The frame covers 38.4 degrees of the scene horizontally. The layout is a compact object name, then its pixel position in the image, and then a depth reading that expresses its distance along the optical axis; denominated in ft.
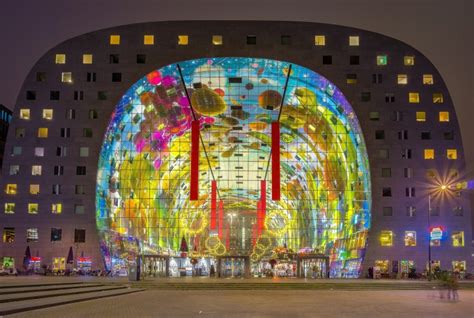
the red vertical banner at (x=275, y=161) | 190.87
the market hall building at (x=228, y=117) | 238.68
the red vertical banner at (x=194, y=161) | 199.52
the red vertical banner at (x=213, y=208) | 256.93
